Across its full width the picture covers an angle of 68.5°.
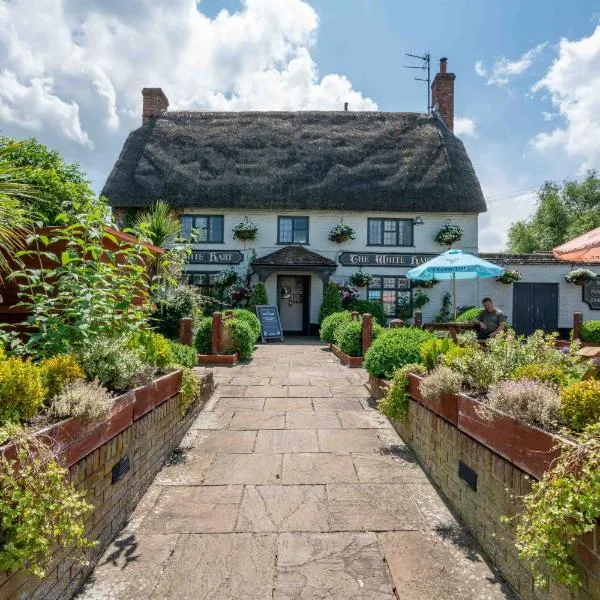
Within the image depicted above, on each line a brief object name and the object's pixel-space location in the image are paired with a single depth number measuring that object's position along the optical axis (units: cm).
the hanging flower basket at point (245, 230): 1617
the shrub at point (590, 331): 1251
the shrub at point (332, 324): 1163
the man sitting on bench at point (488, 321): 791
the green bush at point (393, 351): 541
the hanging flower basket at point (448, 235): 1602
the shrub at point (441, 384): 346
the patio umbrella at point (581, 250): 535
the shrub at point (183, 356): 538
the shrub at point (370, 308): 1542
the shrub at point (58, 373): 278
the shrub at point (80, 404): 245
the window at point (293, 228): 1680
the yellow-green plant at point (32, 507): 169
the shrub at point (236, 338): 934
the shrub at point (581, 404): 222
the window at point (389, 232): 1661
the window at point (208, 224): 1669
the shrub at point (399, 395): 459
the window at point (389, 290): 1631
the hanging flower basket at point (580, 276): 1545
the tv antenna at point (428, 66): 2003
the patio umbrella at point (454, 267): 852
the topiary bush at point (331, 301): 1538
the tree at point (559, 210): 3212
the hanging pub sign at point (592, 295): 1574
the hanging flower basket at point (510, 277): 1563
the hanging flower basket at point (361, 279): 1598
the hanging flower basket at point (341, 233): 1619
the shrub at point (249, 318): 1092
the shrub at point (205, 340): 927
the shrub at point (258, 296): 1531
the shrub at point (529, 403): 240
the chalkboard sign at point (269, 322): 1386
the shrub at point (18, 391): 223
